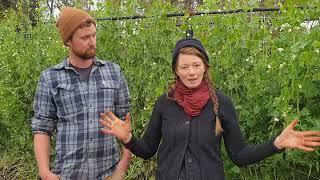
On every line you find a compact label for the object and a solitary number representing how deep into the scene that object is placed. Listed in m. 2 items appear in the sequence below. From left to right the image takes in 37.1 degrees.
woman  2.67
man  2.97
